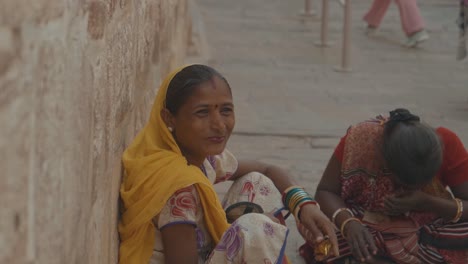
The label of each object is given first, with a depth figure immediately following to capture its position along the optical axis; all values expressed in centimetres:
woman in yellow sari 267
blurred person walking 830
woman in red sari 328
